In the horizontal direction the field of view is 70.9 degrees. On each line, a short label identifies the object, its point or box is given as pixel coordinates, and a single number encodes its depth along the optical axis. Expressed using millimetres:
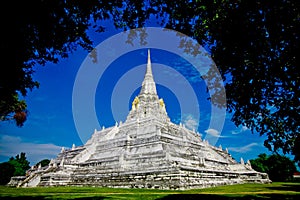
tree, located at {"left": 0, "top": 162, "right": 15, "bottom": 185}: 43762
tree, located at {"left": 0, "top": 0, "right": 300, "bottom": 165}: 6508
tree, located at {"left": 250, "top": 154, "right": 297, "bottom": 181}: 49438
